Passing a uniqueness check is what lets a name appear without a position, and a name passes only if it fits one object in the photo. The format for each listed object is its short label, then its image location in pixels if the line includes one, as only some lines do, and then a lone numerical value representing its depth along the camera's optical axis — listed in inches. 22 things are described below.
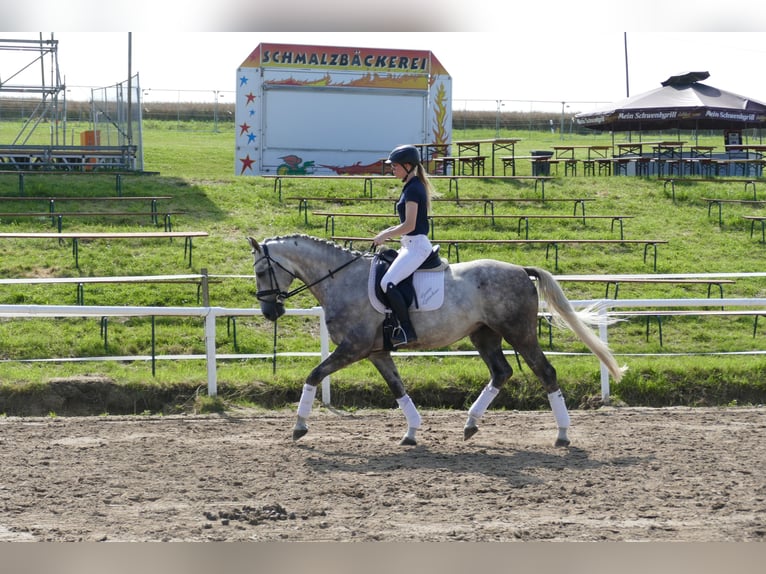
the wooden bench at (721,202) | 869.8
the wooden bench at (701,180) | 1019.9
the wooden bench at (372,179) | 905.5
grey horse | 320.2
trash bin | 1084.5
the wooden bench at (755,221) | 805.7
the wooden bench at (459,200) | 842.6
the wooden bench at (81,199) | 752.1
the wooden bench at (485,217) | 757.3
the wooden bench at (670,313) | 461.6
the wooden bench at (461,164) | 981.2
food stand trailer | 1103.0
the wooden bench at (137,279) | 459.8
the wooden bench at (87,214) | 702.5
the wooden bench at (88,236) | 626.8
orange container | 1039.6
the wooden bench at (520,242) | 670.2
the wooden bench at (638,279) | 539.4
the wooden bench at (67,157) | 928.3
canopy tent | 1082.7
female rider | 308.7
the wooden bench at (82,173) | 828.9
